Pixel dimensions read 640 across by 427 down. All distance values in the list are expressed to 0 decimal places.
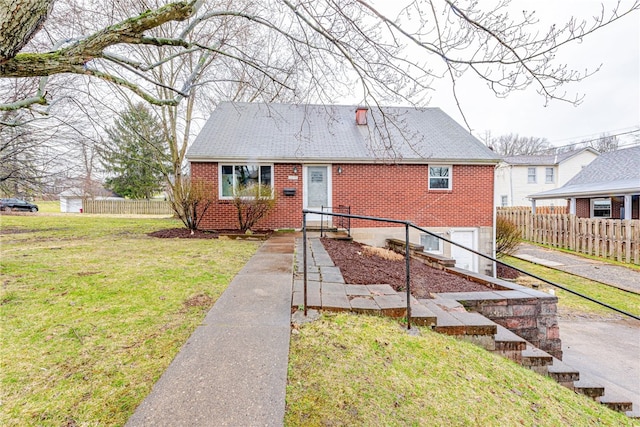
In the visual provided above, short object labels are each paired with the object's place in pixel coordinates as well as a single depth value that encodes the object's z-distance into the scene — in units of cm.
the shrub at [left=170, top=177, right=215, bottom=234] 877
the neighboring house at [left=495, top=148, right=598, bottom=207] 2755
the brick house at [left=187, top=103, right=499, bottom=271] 982
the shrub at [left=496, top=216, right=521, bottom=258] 1081
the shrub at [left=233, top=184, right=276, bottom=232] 880
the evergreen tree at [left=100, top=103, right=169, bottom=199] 2655
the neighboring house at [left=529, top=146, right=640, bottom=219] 1364
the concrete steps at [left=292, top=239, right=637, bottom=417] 292
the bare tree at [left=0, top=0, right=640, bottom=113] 238
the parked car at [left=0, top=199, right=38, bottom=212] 2705
